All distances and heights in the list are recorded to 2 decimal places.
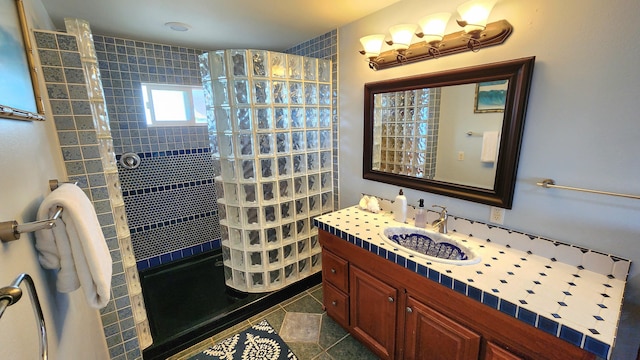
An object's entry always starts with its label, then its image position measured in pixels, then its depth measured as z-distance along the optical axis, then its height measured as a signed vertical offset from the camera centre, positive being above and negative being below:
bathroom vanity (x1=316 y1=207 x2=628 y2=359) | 0.93 -0.73
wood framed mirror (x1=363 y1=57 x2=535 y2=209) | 1.34 +0.00
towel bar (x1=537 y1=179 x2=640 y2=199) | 1.05 -0.27
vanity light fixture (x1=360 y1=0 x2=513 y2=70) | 1.28 +0.51
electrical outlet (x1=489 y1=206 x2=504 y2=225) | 1.44 -0.47
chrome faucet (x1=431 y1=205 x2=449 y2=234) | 1.59 -0.56
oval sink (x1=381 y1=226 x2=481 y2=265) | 1.43 -0.67
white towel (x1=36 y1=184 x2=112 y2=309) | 0.77 -0.34
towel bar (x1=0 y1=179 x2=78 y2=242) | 0.58 -0.21
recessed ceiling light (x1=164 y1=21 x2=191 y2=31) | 1.99 +0.83
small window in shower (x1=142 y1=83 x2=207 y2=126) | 2.58 +0.30
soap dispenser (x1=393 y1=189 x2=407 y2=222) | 1.76 -0.52
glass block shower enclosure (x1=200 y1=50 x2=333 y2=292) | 1.92 -0.20
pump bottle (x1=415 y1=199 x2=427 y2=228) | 1.68 -0.55
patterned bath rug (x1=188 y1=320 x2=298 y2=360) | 1.73 -1.45
